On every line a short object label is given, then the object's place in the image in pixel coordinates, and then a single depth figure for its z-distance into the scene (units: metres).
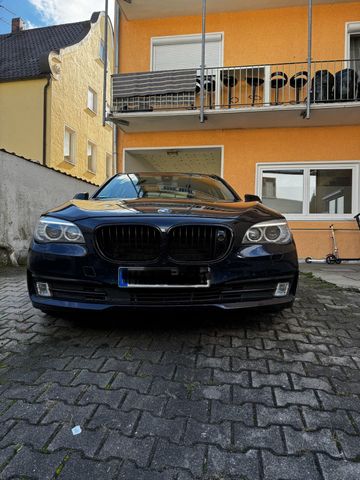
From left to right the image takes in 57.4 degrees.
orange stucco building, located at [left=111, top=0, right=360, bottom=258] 7.32
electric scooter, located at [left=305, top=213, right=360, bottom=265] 7.19
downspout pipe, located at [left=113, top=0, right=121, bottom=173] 8.14
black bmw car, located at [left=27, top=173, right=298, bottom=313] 2.13
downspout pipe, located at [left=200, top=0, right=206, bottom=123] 6.81
